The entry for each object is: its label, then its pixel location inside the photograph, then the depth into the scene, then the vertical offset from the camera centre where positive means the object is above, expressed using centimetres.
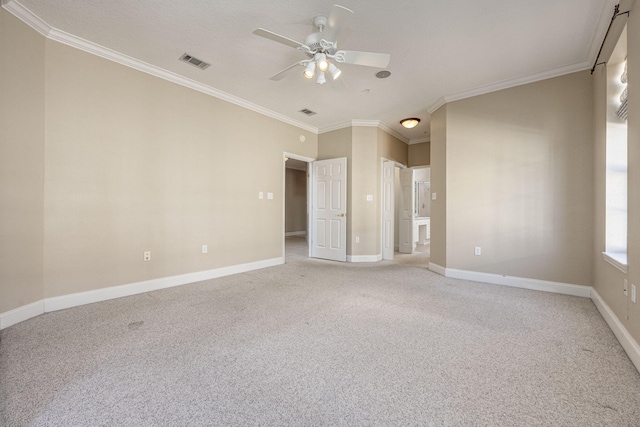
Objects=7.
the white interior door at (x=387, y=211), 555 -1
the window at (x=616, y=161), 253 +47
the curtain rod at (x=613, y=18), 217 +165
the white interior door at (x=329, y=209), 532 +3
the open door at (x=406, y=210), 636 +1
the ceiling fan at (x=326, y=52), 221 +144
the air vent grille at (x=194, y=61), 309 +178
